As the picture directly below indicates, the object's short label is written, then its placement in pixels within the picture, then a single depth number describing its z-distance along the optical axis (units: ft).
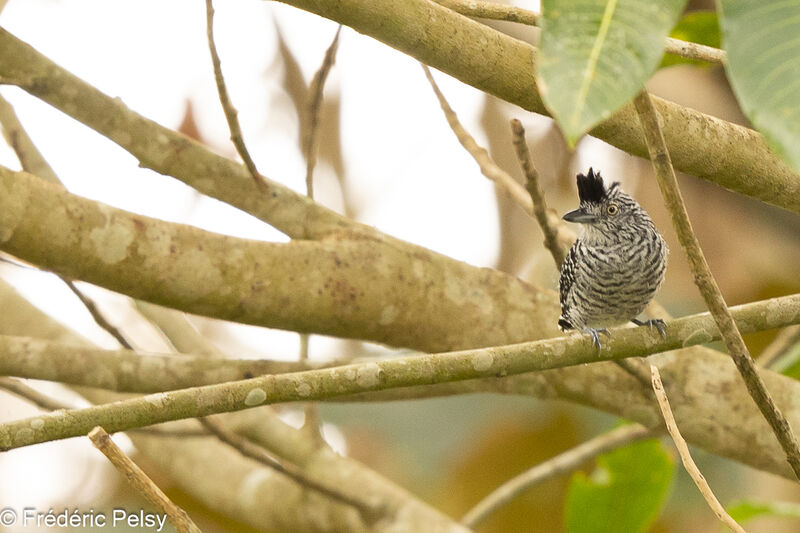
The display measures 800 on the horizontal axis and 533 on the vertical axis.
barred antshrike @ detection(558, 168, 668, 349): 17.98
